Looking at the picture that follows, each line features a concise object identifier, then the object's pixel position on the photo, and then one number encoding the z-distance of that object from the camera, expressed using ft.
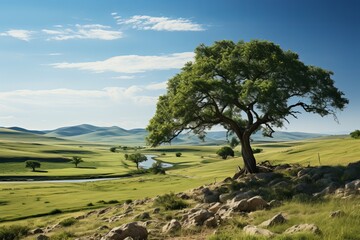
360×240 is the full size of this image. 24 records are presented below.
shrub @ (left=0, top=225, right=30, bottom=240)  94.38
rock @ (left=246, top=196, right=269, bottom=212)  72.35
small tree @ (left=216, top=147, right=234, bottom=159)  647.15
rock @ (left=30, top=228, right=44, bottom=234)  98.12
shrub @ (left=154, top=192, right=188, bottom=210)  98.73
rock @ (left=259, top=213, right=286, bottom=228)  52.85
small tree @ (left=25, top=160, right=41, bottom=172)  586.86
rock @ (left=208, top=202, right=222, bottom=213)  78.56
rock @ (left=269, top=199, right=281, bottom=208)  73.55
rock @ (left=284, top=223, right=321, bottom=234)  43.81
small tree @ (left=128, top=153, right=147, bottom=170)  624.75
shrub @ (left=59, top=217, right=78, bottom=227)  100.63
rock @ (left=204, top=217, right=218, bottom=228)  61.93
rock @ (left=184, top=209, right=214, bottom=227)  63.62
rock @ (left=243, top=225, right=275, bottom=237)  44.60
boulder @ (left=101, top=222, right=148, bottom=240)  57.72
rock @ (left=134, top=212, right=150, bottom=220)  84.53
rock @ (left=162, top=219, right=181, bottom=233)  62.66
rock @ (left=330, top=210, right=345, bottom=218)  51.30
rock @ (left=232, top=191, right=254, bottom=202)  88.09
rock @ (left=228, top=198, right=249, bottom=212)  71.92
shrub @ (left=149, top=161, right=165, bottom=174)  474.08
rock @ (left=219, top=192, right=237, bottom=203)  98.87
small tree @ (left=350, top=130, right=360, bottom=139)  360.03
